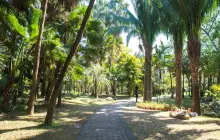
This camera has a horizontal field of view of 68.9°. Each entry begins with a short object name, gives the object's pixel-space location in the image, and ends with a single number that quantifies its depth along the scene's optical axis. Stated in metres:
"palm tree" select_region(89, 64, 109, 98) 20.99
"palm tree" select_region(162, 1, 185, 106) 11.10
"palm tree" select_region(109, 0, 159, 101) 13.03
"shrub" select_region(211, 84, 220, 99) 10.30
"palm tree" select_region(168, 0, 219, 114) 8.92
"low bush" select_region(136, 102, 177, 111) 10.57
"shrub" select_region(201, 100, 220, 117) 11.35
